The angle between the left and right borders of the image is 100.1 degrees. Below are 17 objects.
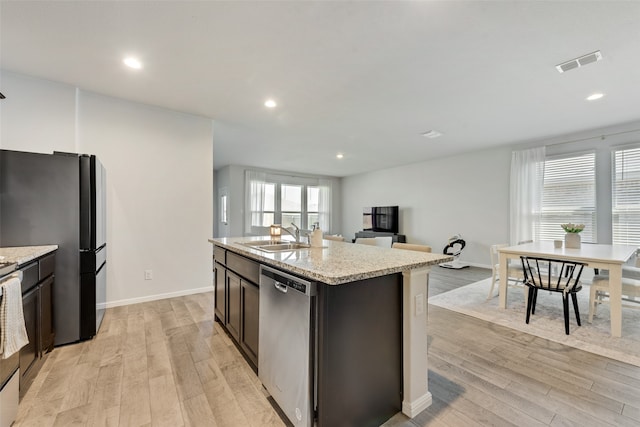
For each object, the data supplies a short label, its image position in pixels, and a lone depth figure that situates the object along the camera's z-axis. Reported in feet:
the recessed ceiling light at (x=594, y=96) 10.23
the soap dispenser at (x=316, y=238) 7.63
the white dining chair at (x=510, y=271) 10.64
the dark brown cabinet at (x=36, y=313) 5.70
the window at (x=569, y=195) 14.87
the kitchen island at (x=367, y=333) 4.15
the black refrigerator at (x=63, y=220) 6.93
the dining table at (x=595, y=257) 8.33
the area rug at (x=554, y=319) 7.70
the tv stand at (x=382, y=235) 24.09
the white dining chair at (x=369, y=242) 12.60
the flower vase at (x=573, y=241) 11.35
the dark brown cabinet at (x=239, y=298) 6.19
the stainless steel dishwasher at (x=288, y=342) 4.25
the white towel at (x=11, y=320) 4.46
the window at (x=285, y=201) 25.95
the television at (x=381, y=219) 25.00
